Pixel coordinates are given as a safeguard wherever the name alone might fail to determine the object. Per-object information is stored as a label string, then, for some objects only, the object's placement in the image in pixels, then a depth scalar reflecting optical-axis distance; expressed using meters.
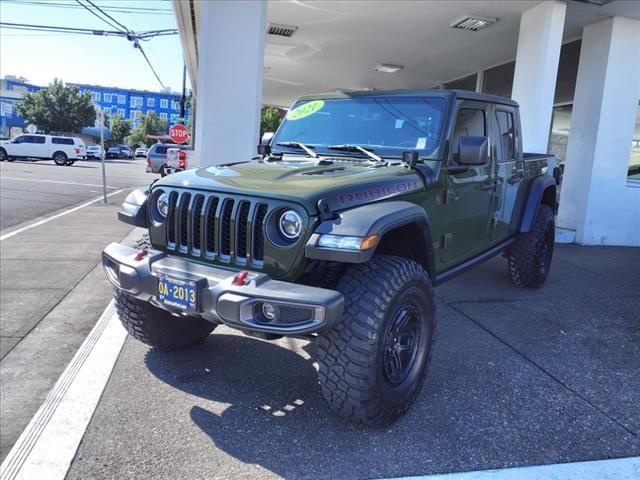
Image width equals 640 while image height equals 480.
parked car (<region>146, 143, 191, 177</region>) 26.14
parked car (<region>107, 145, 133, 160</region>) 53.77
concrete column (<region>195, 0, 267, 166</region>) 6.91
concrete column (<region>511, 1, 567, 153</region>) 7.75
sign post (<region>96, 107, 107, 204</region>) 14.08
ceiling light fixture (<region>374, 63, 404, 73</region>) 13.56
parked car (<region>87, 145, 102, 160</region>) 46.04
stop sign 20.02
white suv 33.59
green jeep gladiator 2.61
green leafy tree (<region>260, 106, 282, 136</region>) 31.81
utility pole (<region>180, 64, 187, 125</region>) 30.34
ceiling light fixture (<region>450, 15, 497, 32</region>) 8.83
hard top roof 3.95
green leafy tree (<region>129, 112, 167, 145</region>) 80.56
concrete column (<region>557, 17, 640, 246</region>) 8.44
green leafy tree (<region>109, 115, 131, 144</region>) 69.88
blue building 94.75
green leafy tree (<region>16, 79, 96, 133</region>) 51.59
